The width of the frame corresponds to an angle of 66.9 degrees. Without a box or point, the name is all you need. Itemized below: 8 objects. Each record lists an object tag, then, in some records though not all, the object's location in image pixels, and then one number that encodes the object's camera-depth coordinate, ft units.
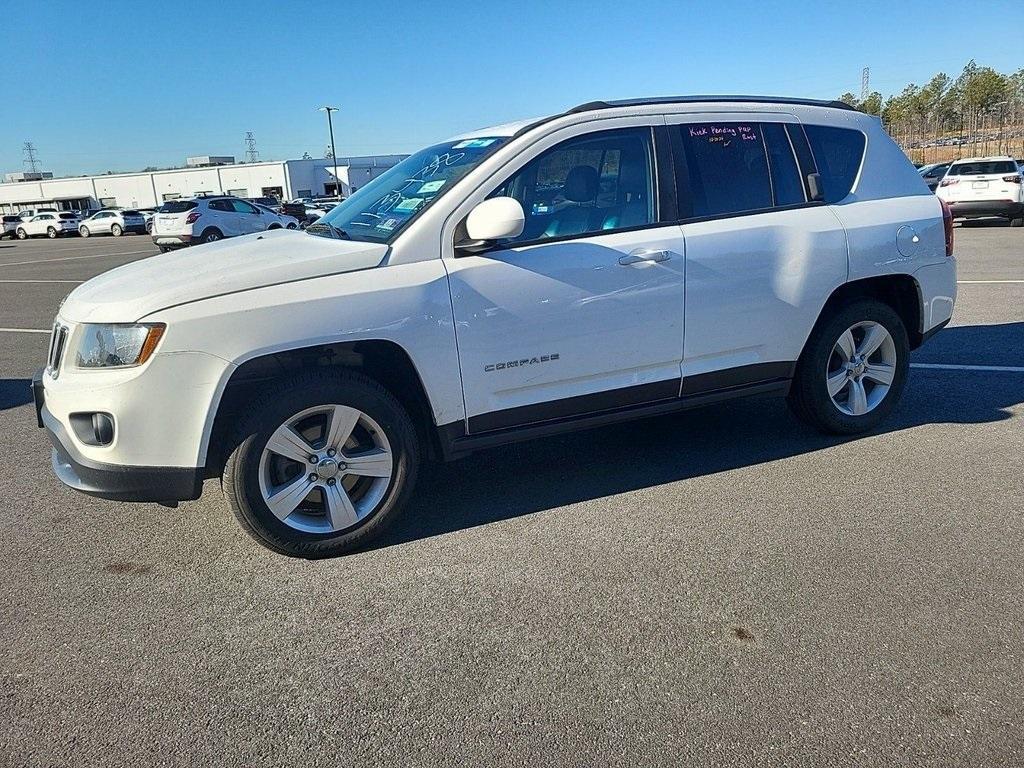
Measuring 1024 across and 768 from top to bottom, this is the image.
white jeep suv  10.56
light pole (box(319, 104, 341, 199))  222.69
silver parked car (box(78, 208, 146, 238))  146.30
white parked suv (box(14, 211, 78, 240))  149.89
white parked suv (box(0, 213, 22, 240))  156.41
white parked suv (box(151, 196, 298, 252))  80.89
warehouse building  236.45
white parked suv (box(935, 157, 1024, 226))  59.36
